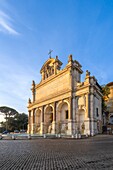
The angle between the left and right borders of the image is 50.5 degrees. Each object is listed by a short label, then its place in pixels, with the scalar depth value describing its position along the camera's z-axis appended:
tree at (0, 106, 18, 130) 53.90
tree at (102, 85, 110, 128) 29.50
